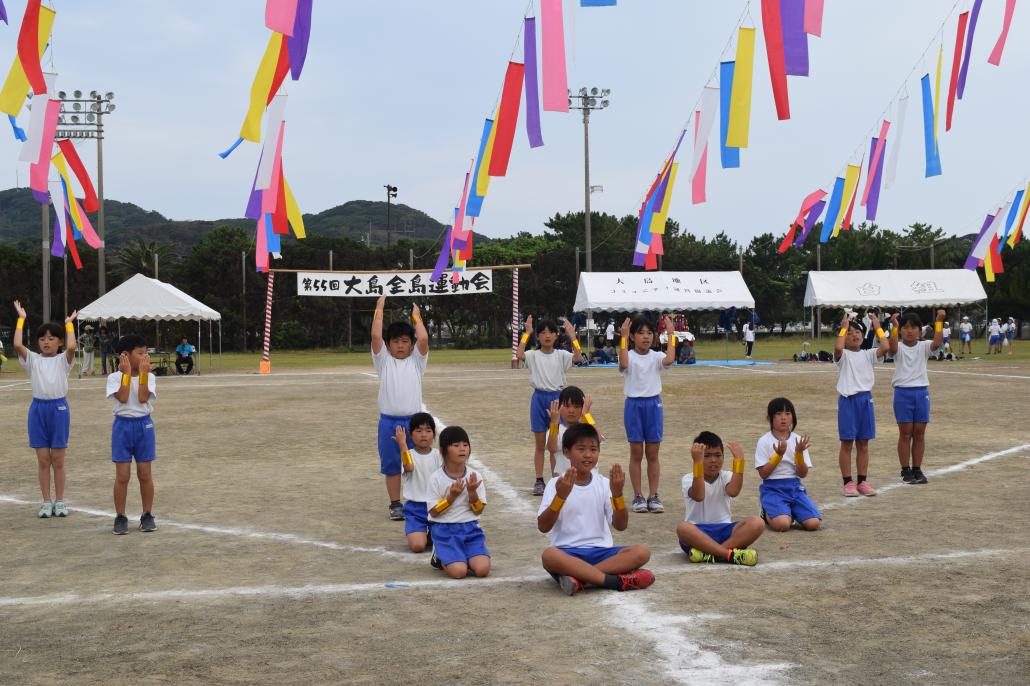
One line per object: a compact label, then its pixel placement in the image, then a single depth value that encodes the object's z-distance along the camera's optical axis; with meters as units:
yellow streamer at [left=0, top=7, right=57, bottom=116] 9.20
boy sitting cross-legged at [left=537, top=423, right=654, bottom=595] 5.29
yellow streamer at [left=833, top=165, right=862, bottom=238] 19.16
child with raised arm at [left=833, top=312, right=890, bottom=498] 8.41
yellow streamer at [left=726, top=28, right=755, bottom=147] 10.31
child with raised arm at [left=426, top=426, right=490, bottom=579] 5.77
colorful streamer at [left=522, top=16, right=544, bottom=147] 11.16
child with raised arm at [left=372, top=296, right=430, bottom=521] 7.31
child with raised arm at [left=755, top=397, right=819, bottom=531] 6.87
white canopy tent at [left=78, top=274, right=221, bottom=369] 28.03
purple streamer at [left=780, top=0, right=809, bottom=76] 8.75
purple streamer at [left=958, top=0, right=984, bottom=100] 10.64
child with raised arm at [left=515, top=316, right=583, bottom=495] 8.30
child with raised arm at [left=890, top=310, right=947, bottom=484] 8.78
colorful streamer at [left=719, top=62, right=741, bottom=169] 10.70
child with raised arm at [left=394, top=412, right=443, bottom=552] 6.46
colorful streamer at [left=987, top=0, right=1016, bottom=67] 10.00
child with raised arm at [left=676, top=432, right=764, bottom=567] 5.89
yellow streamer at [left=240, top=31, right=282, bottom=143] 9.46
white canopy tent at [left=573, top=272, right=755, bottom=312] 32.31
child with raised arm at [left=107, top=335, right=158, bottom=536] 7.06
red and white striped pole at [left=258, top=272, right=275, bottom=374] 29.30
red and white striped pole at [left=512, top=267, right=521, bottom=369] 31.69
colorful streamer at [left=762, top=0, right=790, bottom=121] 8.88
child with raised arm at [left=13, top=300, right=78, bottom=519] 7.71
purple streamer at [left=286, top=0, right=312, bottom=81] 8.33
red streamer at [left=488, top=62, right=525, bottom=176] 11.38
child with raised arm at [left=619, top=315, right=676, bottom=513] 7.80
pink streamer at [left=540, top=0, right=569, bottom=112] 9.17
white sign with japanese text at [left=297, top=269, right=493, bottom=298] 32.28
